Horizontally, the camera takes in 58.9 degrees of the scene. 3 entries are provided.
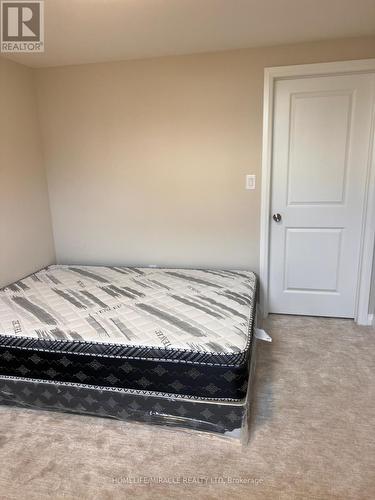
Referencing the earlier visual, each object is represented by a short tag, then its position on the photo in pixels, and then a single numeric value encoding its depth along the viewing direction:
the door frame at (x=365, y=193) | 2.49
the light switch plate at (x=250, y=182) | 2.82
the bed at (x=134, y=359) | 1.71
